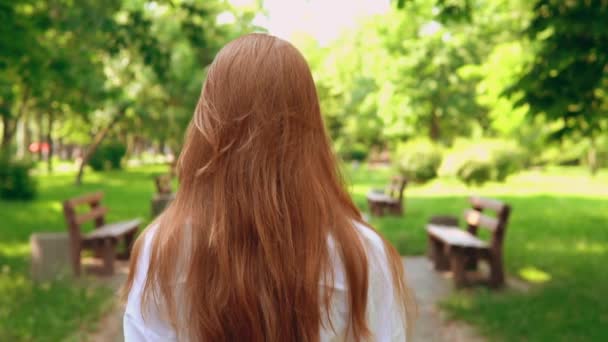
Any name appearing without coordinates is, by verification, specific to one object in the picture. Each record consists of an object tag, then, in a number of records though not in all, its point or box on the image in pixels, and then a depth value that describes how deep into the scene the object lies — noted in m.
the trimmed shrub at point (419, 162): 25.77
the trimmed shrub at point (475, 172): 23.95
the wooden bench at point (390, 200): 13.62
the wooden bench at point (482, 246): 6.92
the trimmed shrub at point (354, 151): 51.69
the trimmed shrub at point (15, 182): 17.25
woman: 1.61
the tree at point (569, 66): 5.46
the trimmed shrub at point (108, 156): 34.97
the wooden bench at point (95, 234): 7.58
